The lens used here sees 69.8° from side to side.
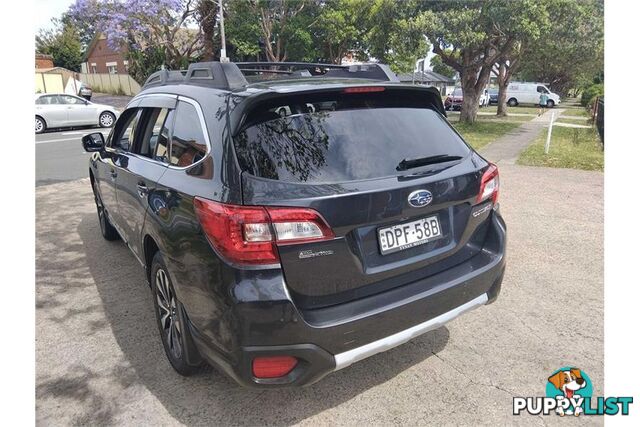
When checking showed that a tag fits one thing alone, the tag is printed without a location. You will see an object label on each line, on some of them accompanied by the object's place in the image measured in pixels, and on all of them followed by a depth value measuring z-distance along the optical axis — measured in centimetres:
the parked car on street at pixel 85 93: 2989
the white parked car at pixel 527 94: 4016
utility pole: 2320
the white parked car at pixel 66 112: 1720
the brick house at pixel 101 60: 4881
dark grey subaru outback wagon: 207
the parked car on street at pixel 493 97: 4422
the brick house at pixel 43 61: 4578
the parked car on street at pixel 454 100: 3366
